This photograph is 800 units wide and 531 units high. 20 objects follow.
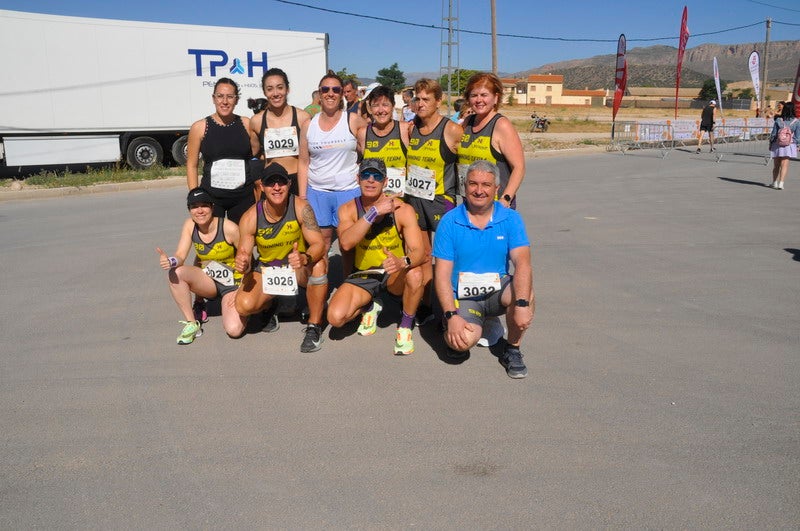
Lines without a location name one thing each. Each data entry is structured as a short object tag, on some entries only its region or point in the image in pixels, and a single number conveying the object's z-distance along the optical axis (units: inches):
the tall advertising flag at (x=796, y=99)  580.3
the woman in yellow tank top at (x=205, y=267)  194.4
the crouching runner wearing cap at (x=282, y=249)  187.5
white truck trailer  596.7
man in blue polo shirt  166.2
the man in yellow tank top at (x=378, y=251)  183.8
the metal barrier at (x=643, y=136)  968.3
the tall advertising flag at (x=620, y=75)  906.7
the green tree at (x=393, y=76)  4412.4
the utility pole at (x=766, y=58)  1566.1
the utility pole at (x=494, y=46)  1027.1
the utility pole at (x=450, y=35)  1306.7
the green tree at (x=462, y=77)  3324.3
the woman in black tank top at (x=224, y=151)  211.5
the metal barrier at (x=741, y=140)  967.6
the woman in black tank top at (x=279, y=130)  216.5
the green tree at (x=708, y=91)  4184.1
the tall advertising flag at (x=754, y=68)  1101.1
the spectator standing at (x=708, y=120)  891.9
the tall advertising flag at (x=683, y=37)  1003.9
